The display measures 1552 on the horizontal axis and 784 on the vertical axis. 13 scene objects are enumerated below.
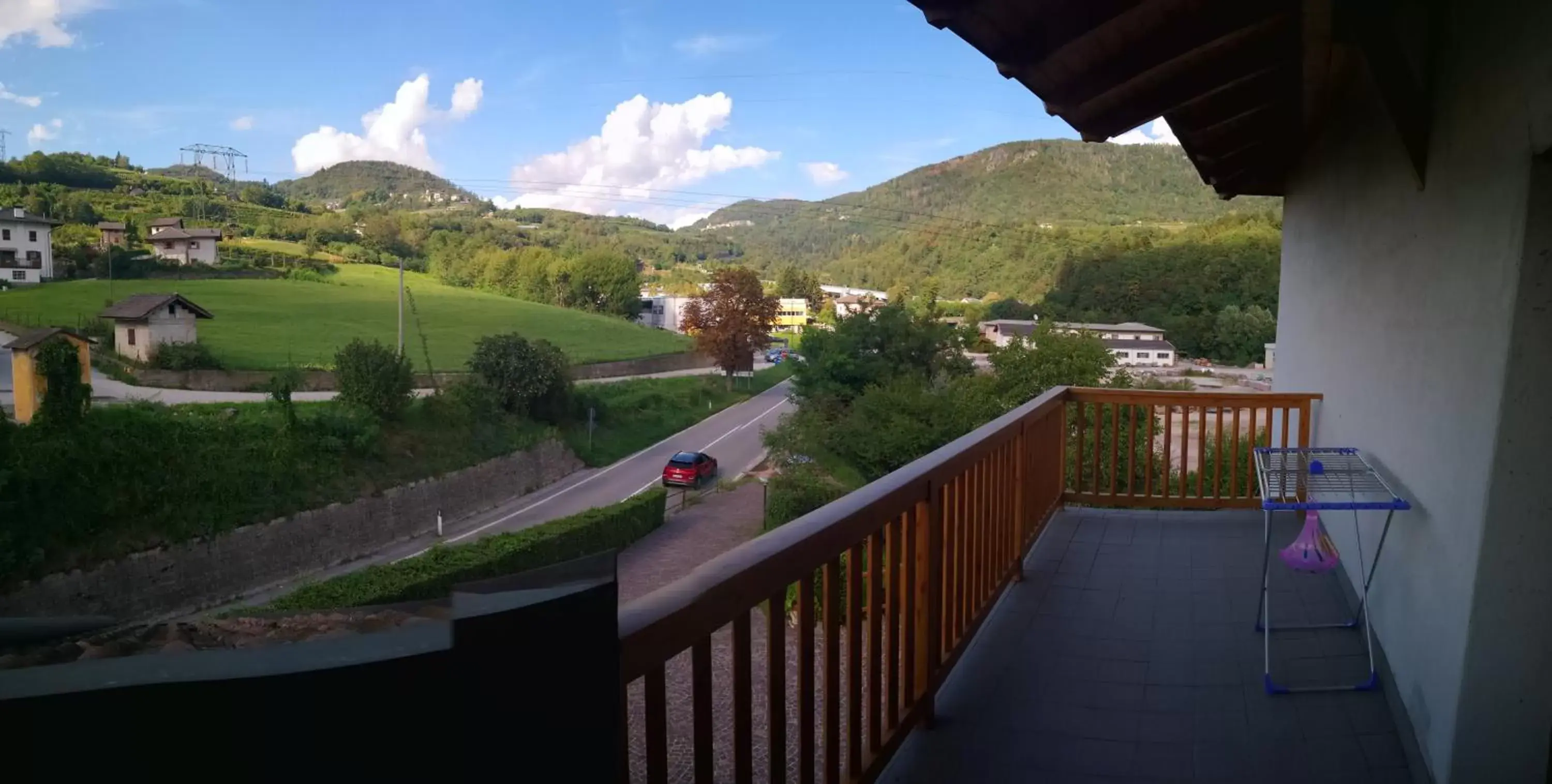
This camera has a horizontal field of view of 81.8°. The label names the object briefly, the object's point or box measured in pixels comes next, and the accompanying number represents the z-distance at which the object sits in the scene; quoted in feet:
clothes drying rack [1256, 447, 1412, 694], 9.70
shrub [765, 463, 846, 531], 64.08
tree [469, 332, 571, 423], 103.30
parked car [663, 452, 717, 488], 90.99
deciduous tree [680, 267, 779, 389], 153.58
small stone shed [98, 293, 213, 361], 104.32
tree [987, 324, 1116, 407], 71.87
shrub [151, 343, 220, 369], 103.76
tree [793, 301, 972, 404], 98.02
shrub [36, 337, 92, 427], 66.39
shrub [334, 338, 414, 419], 89.40
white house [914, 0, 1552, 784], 6.75
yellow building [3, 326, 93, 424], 66.39
